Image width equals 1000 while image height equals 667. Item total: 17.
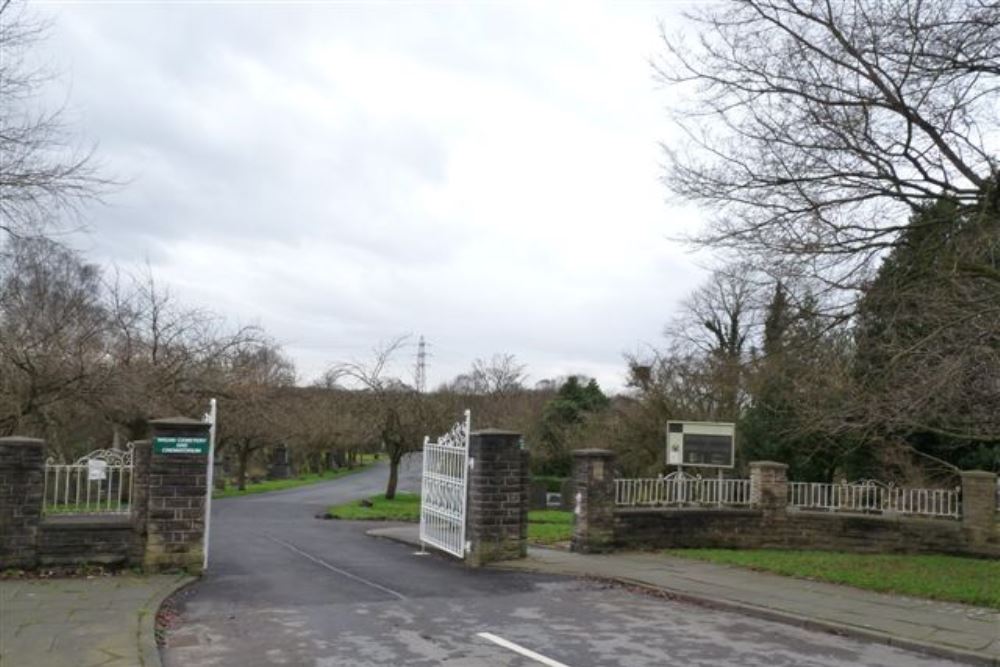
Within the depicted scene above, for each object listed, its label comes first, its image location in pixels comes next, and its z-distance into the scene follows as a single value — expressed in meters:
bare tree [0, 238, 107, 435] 21.89
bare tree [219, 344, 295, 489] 33.22
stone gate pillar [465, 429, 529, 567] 13.84
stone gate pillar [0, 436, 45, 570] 11.16
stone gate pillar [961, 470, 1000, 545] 16.11
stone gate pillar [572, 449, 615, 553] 15.23
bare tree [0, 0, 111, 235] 11.49
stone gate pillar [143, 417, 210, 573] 11.73
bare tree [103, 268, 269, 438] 27.31
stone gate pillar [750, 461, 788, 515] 17.19
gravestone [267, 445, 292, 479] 62.69
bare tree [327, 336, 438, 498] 32.72
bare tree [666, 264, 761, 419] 12.79
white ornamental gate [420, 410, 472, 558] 14.34
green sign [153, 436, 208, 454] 11.81
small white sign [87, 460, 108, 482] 11.52
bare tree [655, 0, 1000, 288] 10.85
